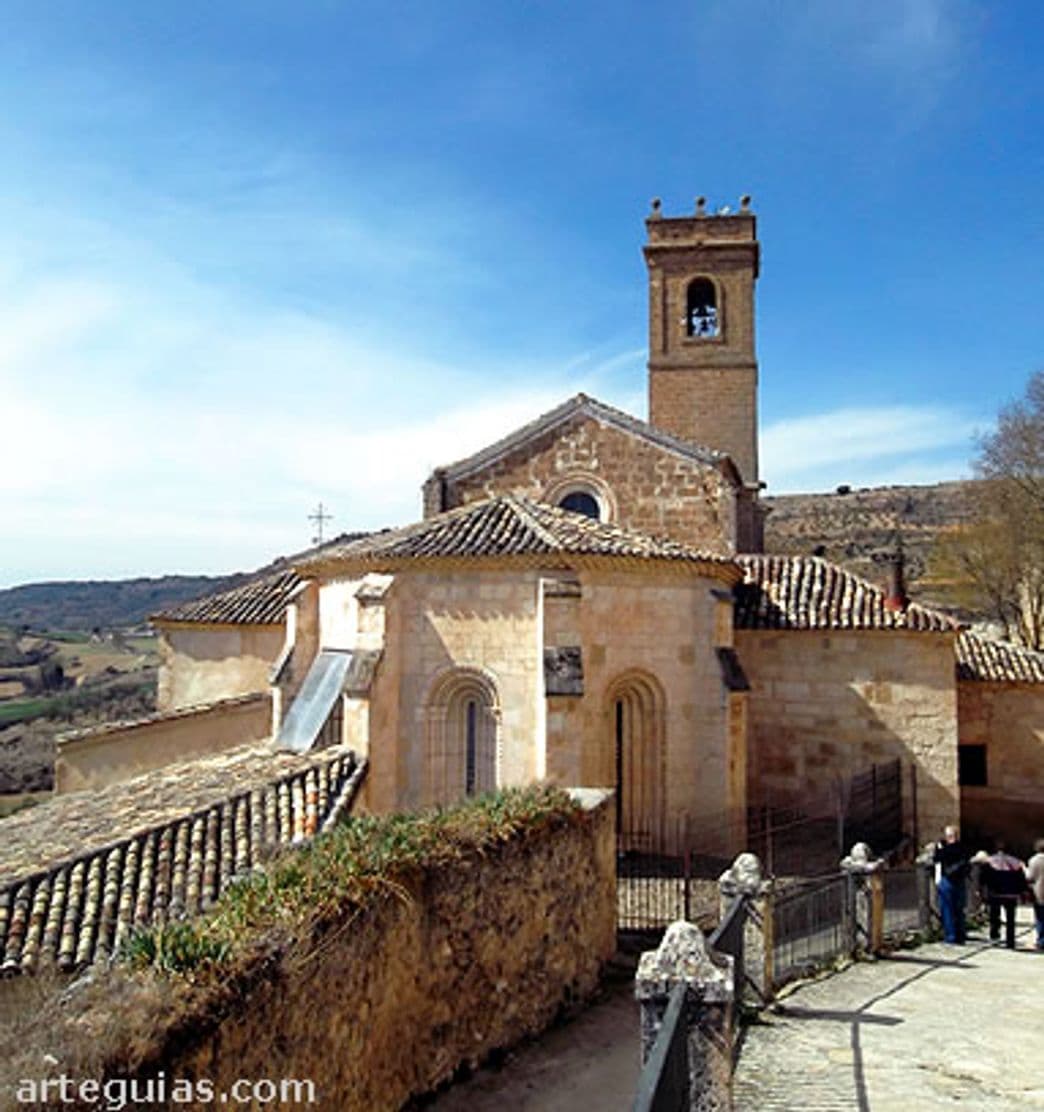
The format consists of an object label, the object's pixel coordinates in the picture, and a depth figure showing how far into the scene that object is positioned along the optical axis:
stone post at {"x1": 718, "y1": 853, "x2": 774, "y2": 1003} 9.23
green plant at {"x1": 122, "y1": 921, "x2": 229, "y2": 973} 5.96
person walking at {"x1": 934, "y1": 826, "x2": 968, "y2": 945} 12.16
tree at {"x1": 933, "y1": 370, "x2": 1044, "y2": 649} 27.19
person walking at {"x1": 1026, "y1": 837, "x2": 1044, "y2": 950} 12.45
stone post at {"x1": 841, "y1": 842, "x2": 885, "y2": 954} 11.20
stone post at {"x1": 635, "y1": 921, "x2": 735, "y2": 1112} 6.02
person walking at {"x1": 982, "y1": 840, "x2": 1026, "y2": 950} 12.76
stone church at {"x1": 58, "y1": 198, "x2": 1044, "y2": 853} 14.92
